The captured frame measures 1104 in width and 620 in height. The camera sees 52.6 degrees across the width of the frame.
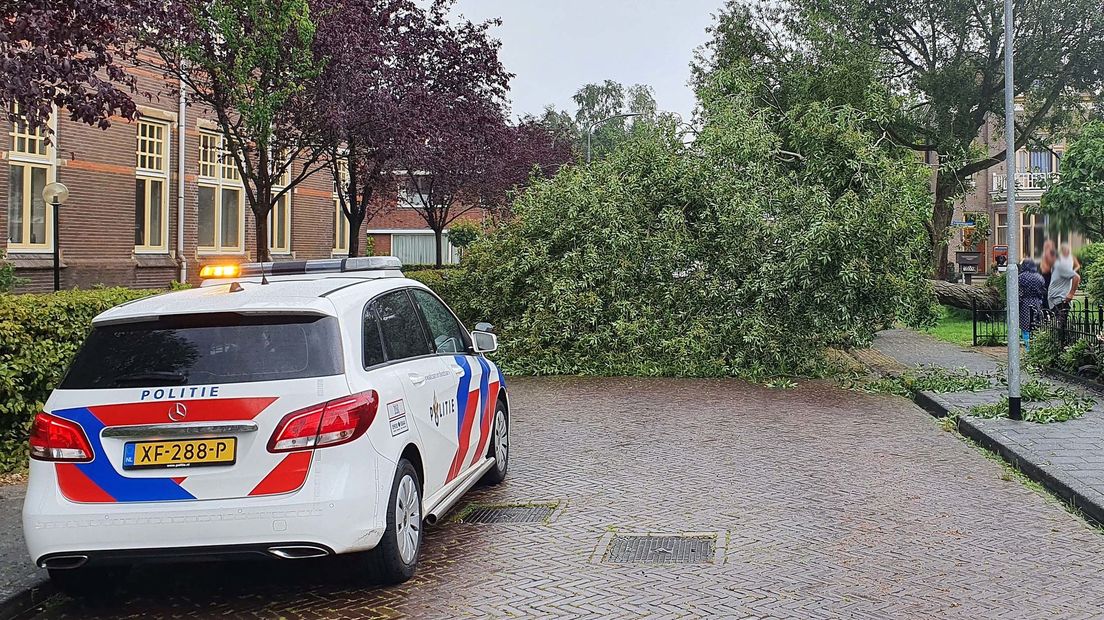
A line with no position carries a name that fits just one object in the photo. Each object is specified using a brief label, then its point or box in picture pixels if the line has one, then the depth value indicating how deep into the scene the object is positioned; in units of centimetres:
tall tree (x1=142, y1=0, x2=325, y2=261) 1445
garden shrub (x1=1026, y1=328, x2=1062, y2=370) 1486
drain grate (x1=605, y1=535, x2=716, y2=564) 613
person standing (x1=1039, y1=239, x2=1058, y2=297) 1736
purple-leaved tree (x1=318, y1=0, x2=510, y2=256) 1631
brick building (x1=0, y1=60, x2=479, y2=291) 2047
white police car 500
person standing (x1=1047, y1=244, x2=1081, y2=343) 1667
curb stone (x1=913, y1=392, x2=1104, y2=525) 720
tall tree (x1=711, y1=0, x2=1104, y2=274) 2716
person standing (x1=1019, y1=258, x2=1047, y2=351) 1859
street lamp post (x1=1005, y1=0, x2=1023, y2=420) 1068
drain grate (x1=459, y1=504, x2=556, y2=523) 719
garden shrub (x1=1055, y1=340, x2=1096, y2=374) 1371
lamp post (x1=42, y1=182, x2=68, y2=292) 1939
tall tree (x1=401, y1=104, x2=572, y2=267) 2173
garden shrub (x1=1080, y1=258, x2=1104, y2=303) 1364
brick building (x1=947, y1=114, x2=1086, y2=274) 5556
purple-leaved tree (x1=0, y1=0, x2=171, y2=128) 845
